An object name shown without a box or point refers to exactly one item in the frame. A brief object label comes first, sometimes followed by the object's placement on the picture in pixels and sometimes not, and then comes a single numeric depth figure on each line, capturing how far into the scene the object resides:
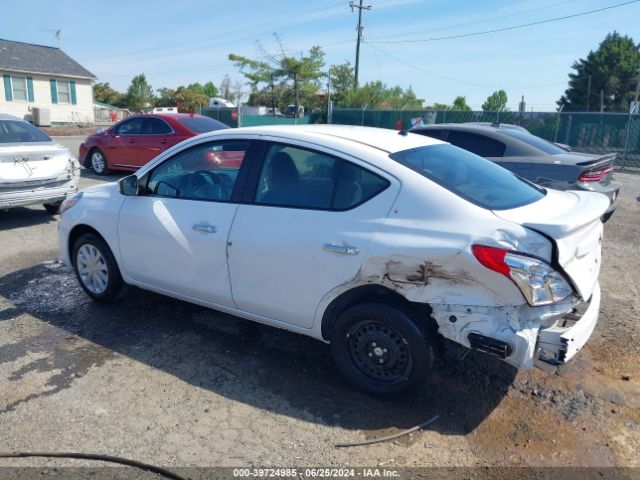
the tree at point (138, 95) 51.81
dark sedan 7.02
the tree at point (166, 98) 54.69
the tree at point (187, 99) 52.16
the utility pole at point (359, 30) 36.69
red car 11.16
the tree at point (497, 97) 60.19
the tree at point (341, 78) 43.84
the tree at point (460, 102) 55.99
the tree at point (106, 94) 56.67
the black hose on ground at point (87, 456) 2.79
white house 33.88
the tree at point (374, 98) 35.97
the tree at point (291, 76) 37.88
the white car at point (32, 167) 7.21
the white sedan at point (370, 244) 2.90
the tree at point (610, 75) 53.06
